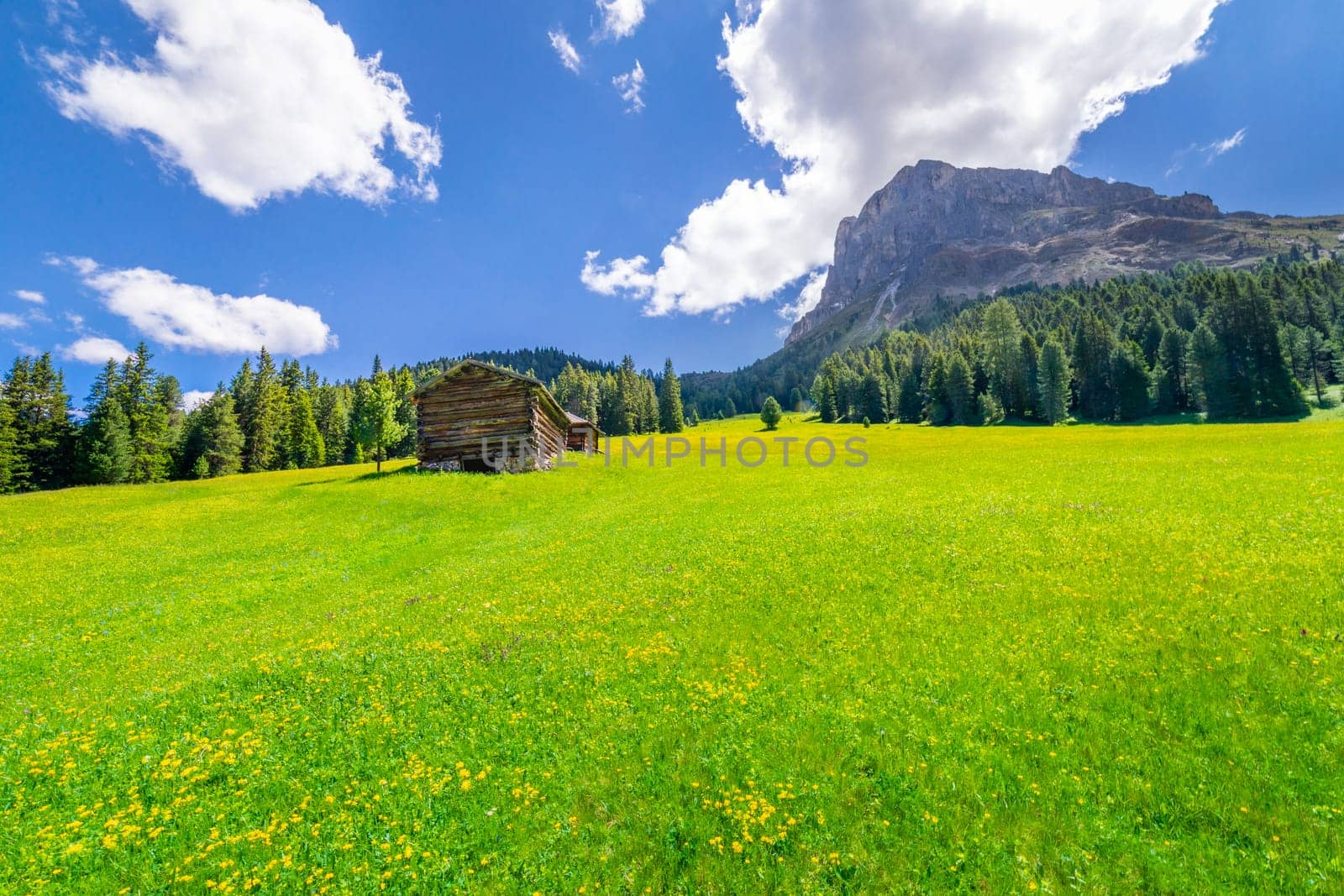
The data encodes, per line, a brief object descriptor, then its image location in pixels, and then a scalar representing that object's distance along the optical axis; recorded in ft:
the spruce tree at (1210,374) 257.96
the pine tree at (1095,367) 308.40
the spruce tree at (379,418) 150.82
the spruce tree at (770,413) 360.69
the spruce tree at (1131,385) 291.32
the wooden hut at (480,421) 135.54
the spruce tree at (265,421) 247.91
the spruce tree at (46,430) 183.01
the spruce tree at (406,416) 280.59
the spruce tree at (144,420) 200.03
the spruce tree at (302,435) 266.16
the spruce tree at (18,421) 174.81
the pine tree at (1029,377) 322.75
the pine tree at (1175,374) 295.69
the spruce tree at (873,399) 404.16
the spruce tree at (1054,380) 291.58
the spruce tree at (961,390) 329.11
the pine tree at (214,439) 224.94
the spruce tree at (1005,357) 329.11
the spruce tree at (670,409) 419.13
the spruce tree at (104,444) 187.11
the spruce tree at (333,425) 299.38
